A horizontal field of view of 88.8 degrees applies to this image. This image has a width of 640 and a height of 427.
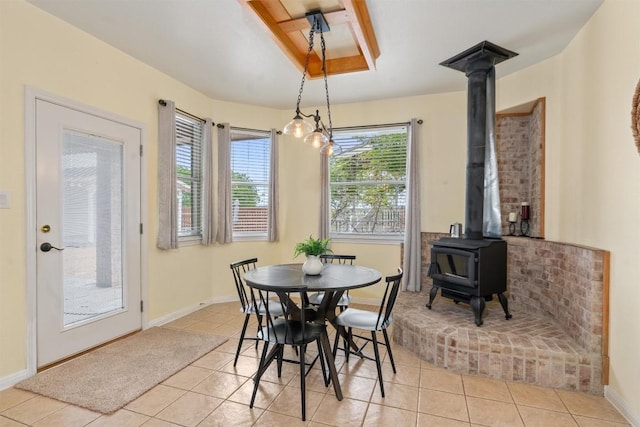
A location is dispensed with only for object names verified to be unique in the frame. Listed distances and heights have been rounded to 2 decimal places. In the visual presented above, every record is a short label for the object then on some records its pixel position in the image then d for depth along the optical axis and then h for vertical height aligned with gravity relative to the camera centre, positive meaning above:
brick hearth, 2.37 -1.03
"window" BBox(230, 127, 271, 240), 4.73 +0.40
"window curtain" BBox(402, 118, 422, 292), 4.14 -0.17
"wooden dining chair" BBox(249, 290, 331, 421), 2.16 -0.88
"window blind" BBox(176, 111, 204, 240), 4.05 +0.43
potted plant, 2.67 -0.36
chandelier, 2.54 +0.64
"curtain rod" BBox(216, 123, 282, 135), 4.48 +1.14
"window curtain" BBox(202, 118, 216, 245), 4.31 +0.33
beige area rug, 2.26 -1.30
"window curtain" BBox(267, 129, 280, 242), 4.74 +0.23
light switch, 2.34 +0.06
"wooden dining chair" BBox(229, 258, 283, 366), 2.72 -0.86
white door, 2.61 -0.21
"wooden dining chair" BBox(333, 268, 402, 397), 2.34 -0.86
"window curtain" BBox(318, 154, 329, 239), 4.63 +0.13
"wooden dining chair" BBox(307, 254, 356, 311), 3.08 -0.89
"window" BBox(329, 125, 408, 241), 4.51 +0.37
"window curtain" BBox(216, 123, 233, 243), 4.43 +0.30
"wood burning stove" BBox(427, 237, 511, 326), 2.95 -0.58
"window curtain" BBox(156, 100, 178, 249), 3.66 +0.36
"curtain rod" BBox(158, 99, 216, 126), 3.62 +1.17
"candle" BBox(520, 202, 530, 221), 3.60 -0.01
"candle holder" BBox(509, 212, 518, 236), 3.71 -0.14
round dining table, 2.24 -0.54
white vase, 2.69 -0.47
